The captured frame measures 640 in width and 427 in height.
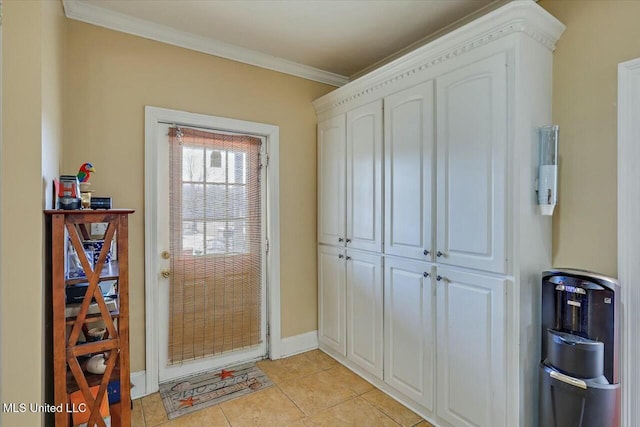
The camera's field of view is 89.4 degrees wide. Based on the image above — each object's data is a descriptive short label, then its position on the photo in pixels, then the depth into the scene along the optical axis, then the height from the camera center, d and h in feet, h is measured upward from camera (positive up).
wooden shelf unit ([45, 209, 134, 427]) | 4.93 -1.78
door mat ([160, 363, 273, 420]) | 7.43 -4.43
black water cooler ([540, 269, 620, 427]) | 4.67 -2.11
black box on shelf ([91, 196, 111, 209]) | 5.90 +0.14
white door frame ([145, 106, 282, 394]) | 7.86 +0.39
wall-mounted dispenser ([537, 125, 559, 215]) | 5.39 +0.70
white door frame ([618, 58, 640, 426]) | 5.10 -0.28
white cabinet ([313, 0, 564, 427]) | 5.40 -0.10
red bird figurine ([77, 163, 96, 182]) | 6.20 +0.75
